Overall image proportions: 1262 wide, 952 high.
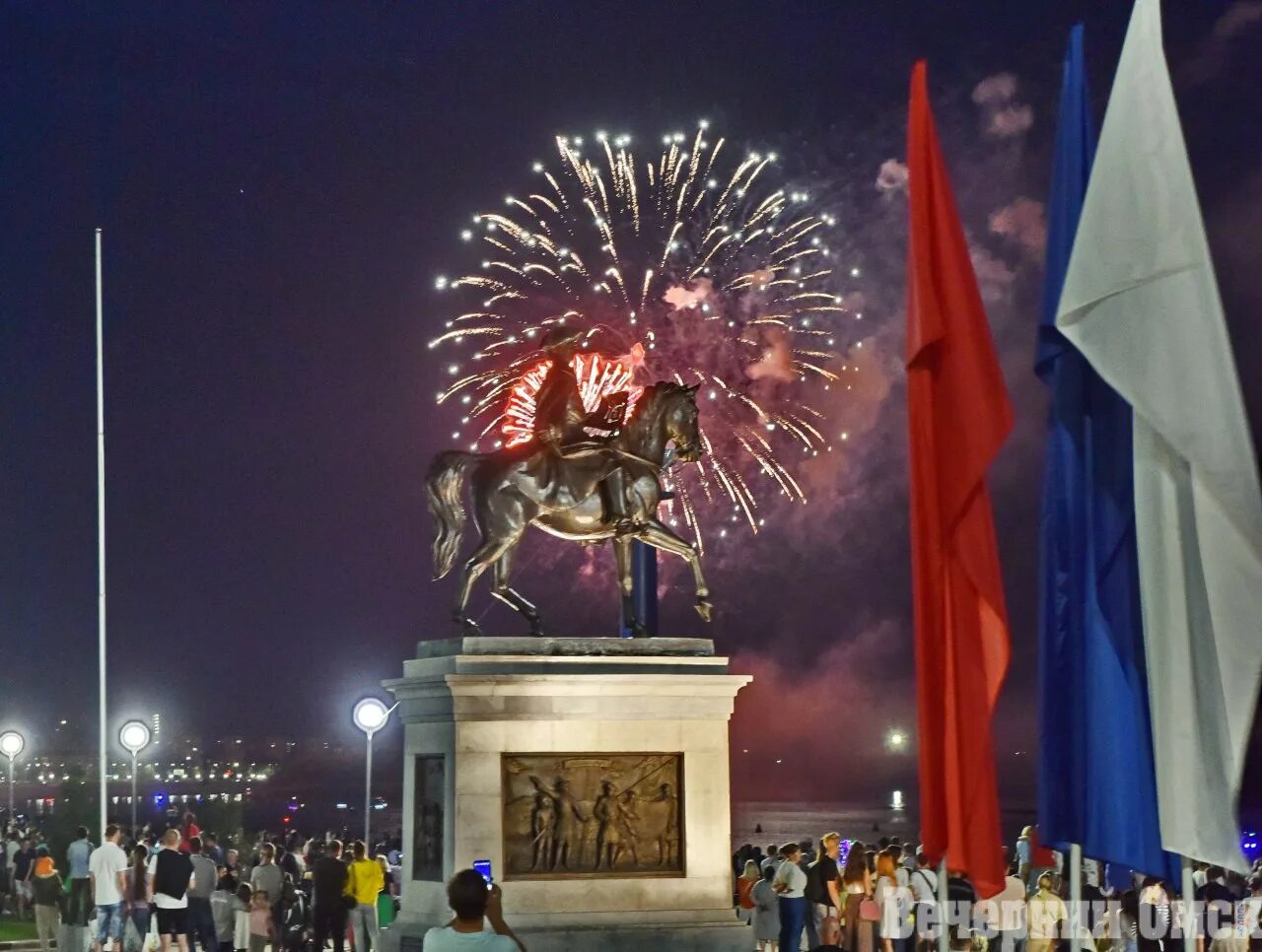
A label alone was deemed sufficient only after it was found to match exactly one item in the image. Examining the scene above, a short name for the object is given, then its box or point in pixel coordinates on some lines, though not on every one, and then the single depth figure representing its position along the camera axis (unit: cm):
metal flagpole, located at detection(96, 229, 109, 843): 2770
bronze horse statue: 2138
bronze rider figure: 2164
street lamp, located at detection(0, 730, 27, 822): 3591
